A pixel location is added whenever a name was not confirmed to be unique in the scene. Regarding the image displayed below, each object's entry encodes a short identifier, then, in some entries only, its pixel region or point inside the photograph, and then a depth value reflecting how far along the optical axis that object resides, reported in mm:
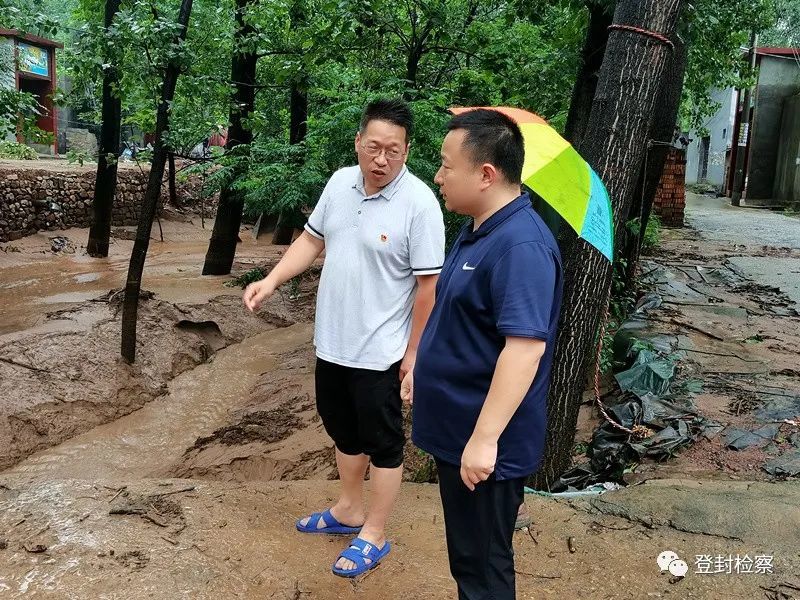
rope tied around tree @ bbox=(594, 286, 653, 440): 4723
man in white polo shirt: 2898
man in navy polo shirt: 1994
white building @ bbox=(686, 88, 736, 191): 28438
